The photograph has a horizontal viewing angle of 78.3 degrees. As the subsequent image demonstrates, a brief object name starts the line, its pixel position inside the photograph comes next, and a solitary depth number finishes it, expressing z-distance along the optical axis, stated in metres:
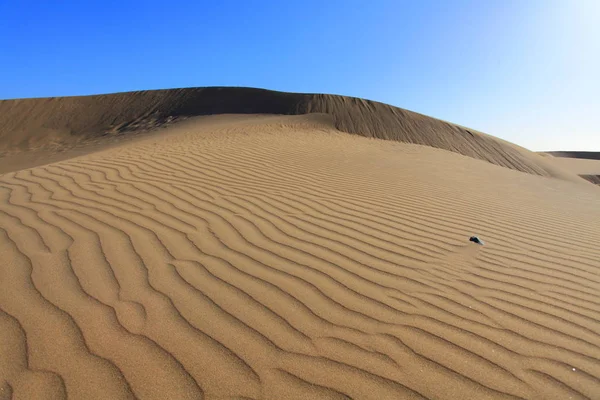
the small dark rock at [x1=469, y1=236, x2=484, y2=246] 3.37
